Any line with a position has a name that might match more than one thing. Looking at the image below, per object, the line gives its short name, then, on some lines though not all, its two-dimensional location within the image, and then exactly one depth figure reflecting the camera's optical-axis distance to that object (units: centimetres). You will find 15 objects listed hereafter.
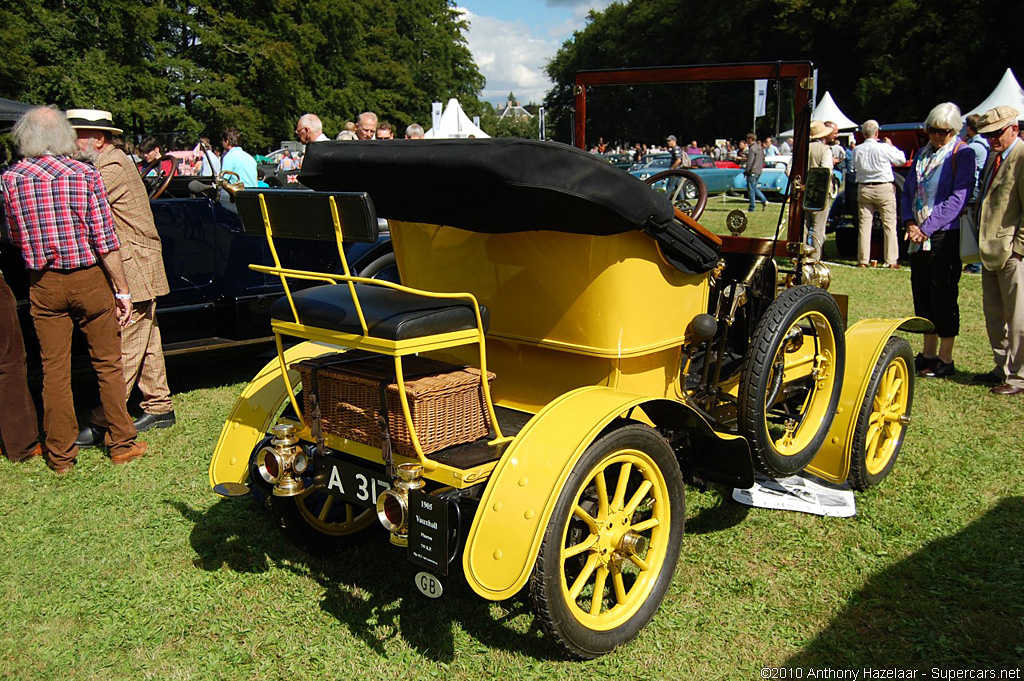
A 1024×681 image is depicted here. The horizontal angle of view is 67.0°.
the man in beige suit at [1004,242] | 521
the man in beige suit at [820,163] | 1016
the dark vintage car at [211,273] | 575
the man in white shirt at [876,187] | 1081
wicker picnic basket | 262
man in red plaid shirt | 422
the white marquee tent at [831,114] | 2245
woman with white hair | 565
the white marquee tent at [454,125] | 1700
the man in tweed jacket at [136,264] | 481
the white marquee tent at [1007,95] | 1664
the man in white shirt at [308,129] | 677
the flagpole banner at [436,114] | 1813
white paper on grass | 384
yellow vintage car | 247
